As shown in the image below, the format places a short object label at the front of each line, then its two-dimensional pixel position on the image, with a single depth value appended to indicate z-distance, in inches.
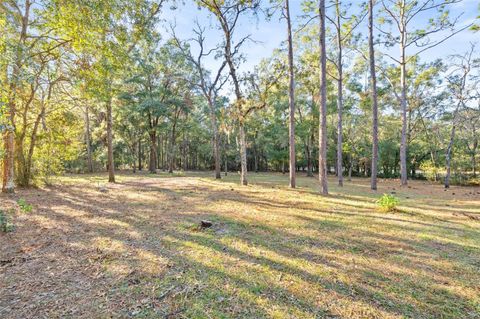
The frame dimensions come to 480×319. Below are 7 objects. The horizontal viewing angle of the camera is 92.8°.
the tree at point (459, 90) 579.0
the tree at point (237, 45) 457.1
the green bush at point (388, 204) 254.1
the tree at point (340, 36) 519.2
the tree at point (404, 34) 516.2
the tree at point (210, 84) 634.2
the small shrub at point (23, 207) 192.0
